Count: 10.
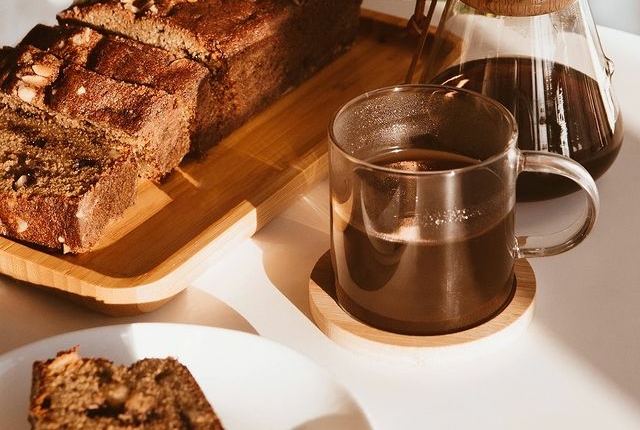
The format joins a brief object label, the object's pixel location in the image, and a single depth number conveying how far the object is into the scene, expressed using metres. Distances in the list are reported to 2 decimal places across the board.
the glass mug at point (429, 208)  0.63
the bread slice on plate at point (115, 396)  0.59
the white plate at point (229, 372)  0.62
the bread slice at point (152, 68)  0.81
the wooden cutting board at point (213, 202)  0.69
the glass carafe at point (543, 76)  0.71
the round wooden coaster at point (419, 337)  0.66
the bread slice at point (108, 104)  0.78
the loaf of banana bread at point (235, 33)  0.84
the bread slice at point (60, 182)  0.72
